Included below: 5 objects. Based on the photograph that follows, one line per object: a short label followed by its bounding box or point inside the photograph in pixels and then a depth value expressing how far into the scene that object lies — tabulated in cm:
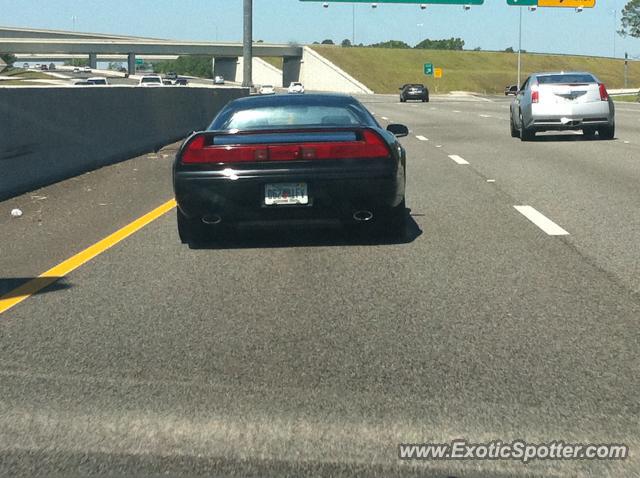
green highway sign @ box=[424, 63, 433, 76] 12489
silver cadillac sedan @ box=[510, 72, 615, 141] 2323
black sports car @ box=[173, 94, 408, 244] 854
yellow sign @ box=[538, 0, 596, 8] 5788
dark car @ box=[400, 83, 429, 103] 7669
